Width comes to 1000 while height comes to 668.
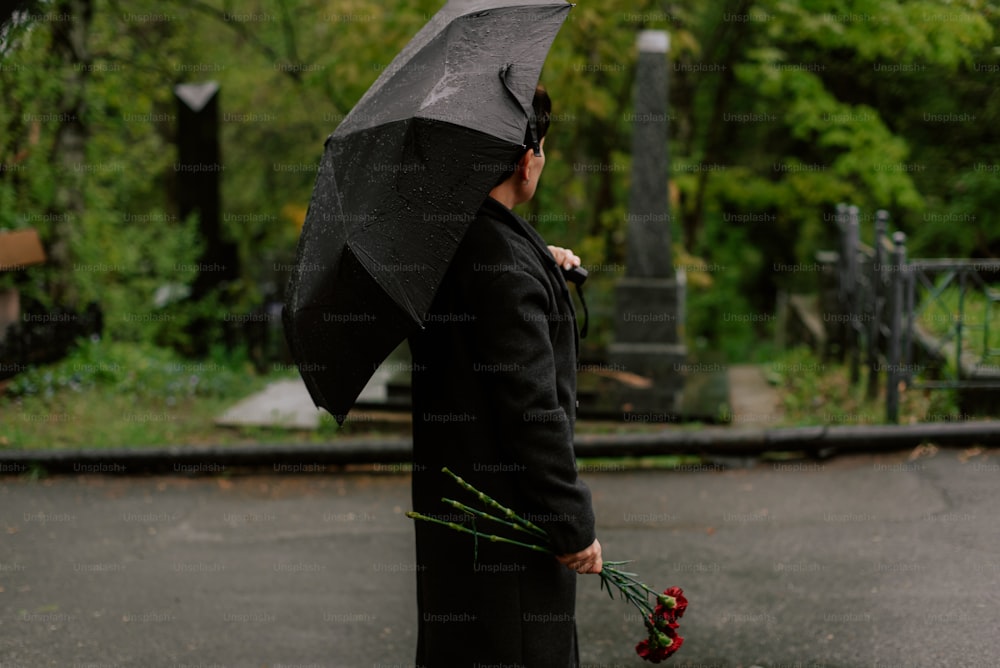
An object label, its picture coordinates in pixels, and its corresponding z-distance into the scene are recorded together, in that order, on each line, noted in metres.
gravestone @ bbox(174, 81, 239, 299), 12.27
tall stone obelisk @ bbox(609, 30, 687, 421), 9.72
